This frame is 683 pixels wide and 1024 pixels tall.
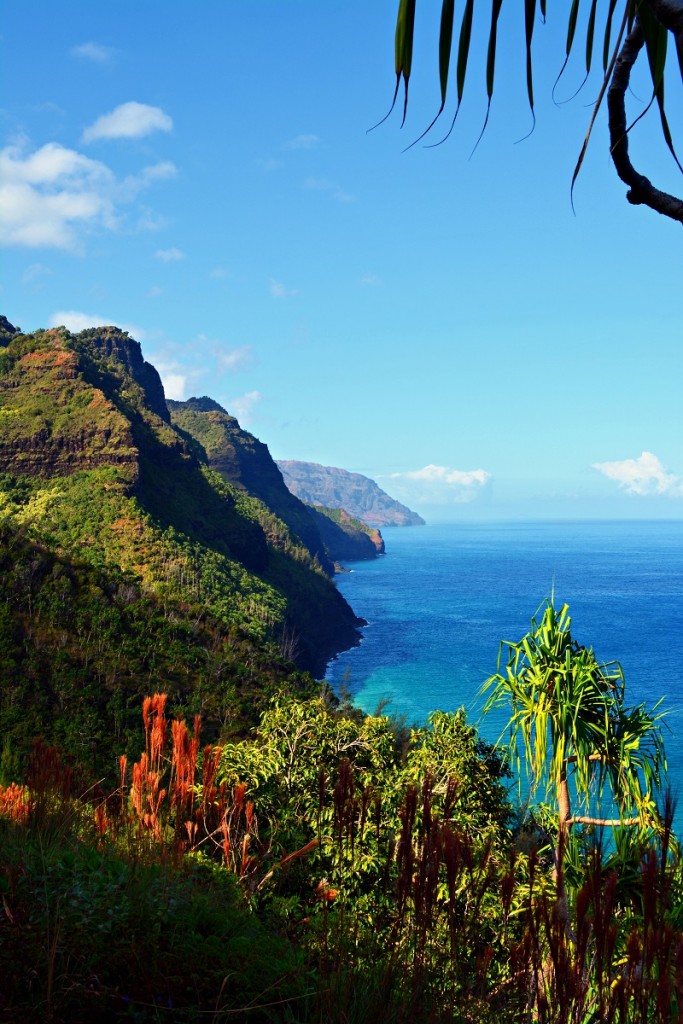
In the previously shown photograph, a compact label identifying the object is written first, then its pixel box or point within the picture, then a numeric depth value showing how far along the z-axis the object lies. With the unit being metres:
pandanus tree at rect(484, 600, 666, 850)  6.16
